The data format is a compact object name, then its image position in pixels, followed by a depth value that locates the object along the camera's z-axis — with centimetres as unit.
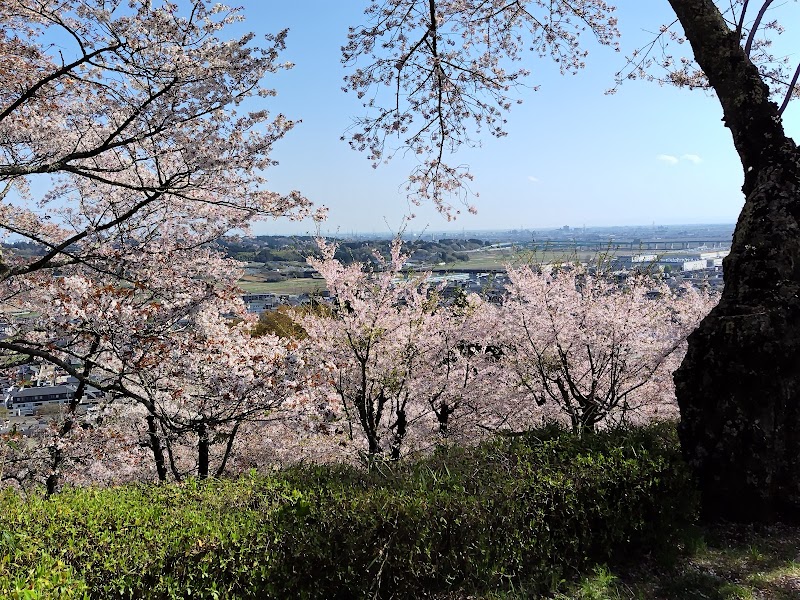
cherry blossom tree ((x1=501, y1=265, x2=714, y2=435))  736
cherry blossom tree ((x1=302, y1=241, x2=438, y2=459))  754
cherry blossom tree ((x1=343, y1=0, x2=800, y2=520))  364
